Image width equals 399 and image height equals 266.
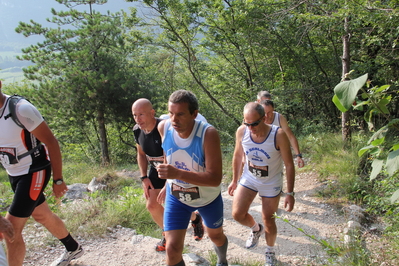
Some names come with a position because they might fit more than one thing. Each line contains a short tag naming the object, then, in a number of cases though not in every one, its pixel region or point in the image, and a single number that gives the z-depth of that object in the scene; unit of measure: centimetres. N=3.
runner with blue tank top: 250
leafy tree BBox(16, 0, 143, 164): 1241
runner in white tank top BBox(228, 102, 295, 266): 329
